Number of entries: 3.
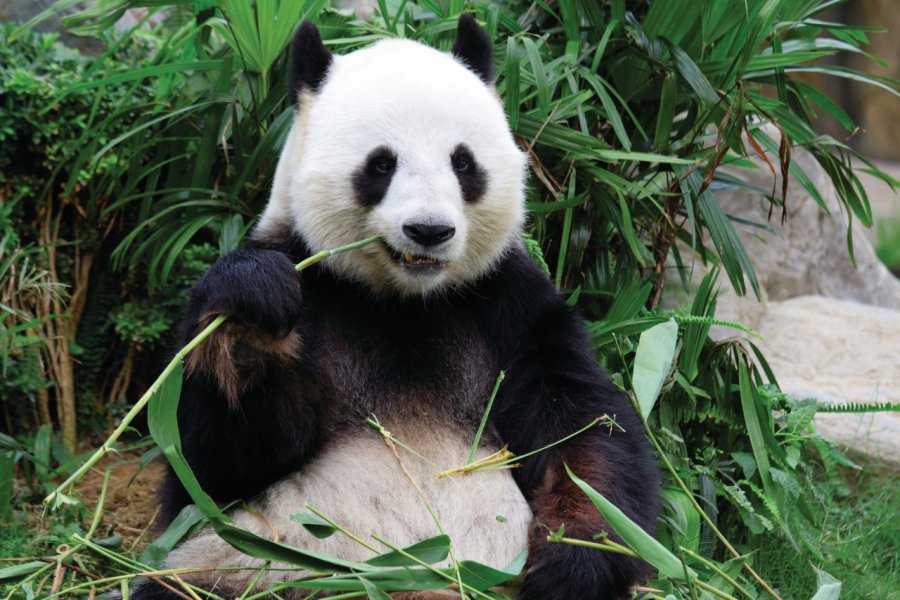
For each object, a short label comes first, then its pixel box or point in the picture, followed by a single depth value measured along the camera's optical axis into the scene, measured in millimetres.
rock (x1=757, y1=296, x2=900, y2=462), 9312
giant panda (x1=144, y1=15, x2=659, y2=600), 5578
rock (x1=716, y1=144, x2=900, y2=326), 12148
